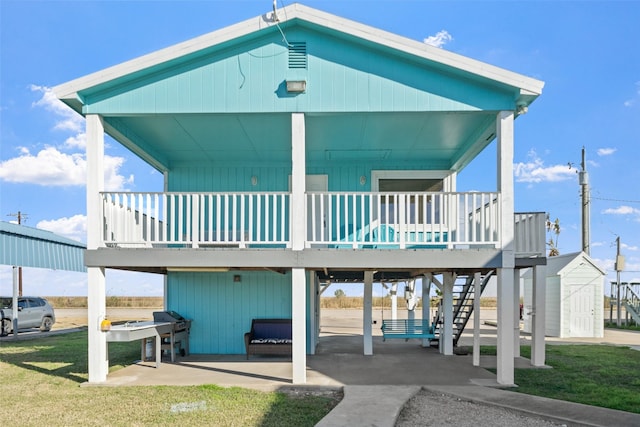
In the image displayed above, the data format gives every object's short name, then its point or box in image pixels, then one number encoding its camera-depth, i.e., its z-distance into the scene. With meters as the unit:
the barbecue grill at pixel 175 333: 10.72
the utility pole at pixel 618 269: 22.84
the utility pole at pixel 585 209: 24.12
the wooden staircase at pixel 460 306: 12.45
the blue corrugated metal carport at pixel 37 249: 15.04
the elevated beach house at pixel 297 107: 8.41
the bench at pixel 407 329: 11.82
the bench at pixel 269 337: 10.68
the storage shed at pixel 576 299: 17.86
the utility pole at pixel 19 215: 31.55
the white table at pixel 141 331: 8.55
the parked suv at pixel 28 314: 18.08
